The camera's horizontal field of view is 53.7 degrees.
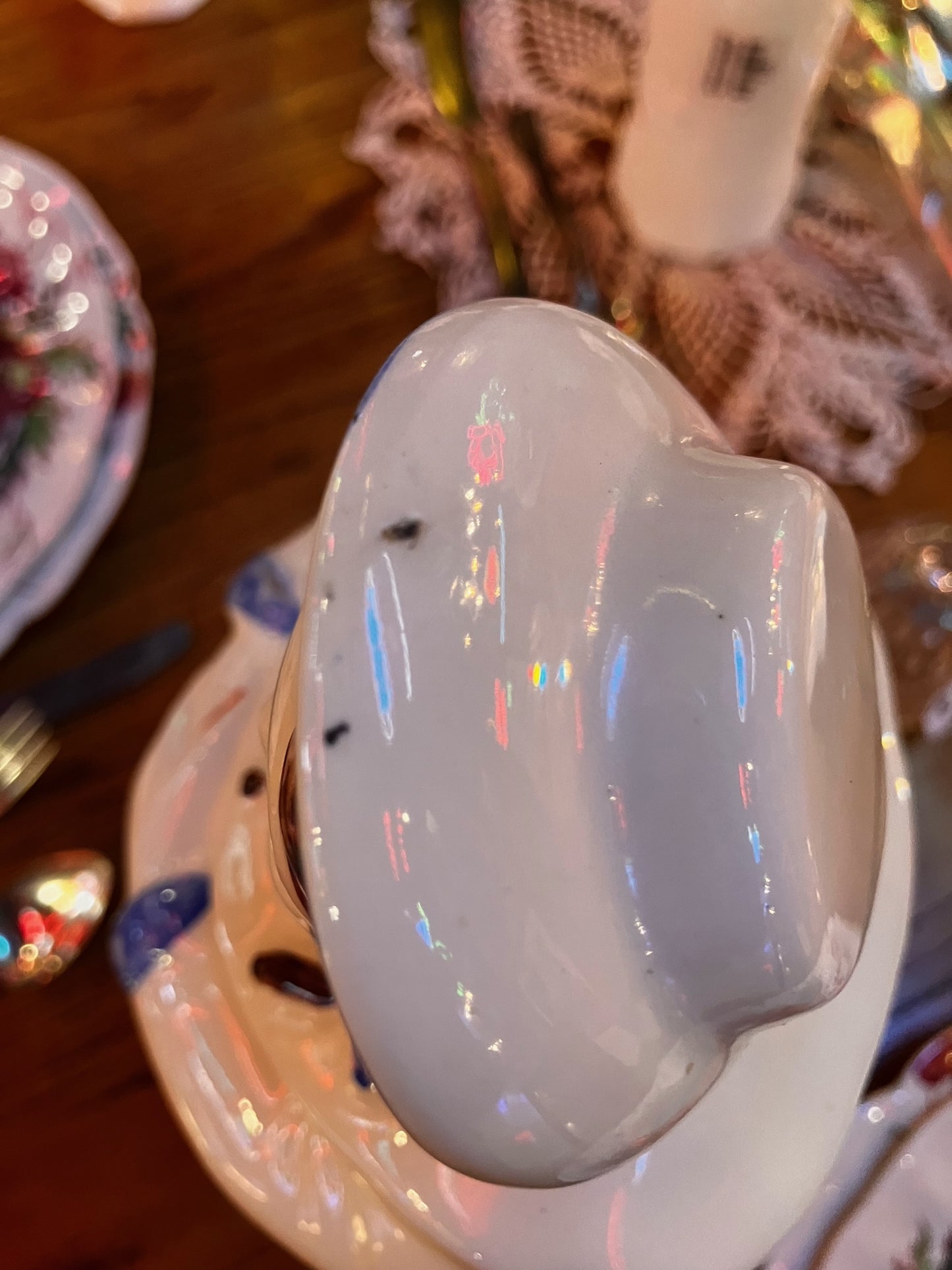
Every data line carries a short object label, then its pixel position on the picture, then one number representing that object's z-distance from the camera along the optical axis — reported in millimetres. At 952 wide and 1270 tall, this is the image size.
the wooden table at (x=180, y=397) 381
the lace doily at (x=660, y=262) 499
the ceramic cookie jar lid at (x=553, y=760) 182
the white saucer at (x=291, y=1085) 308
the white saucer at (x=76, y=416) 428
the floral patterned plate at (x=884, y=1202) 360
